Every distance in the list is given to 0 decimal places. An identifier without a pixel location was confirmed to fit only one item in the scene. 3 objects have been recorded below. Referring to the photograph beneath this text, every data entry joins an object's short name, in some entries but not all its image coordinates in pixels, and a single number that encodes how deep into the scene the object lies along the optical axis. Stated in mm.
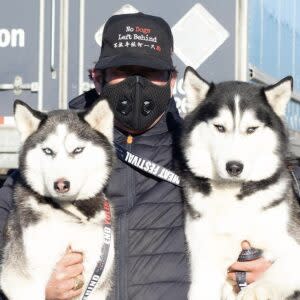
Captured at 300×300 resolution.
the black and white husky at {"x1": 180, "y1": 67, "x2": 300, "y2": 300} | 3721
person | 3842
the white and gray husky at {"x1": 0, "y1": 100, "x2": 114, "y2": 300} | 3684
